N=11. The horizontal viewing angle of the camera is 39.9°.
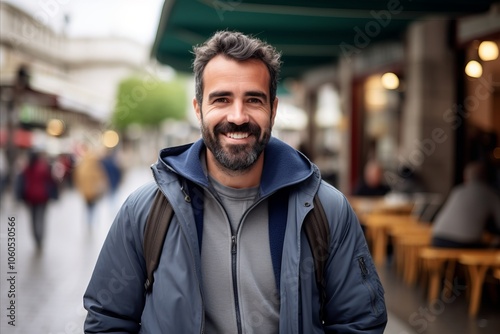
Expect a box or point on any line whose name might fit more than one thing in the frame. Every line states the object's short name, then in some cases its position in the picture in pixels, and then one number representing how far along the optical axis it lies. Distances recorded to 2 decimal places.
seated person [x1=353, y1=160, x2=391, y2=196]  11.77
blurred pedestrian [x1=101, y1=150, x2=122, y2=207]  16.56
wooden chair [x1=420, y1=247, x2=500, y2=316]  6.88
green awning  9.16
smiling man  2.12
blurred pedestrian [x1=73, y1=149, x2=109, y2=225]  13.70
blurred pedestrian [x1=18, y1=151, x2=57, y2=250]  11.05
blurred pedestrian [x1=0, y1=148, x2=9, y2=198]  19.42
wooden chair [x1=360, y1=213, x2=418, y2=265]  9.52
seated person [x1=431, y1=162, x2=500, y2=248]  7.21
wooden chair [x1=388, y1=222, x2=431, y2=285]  8.26
